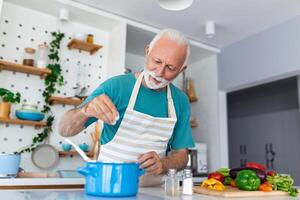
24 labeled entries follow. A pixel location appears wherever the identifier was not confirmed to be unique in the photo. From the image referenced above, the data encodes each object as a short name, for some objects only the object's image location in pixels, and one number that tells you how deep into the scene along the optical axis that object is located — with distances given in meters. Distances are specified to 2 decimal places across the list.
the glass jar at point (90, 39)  2.42
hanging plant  2.15
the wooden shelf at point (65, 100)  2.17
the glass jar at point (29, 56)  2.11
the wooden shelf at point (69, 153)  2.18
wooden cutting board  0.93
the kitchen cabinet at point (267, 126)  3.98
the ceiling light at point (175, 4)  2.13
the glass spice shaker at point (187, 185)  0.90
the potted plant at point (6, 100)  1.96
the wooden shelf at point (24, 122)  1.97
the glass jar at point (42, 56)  2.16
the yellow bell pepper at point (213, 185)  1.01
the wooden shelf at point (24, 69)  2.01
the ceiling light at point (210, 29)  2.47
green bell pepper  1.02
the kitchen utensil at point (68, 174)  1.93
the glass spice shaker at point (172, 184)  0.88
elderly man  1.19
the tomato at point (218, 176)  1.14
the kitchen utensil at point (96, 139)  2.26
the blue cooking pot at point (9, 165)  1.67
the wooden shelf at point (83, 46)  2.31
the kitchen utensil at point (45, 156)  2.08
